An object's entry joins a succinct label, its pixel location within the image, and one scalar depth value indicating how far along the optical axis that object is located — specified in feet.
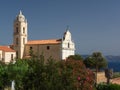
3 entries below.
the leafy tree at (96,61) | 120.23
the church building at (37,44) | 137.12
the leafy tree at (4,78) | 60.39
